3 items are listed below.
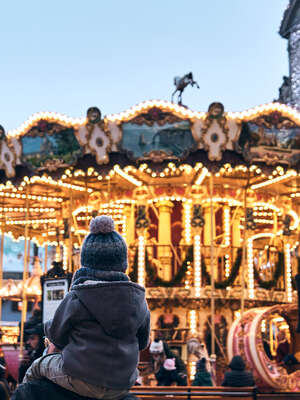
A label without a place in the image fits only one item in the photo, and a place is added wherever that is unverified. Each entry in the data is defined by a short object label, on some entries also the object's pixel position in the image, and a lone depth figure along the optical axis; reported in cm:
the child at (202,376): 1028
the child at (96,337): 260
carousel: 1564
